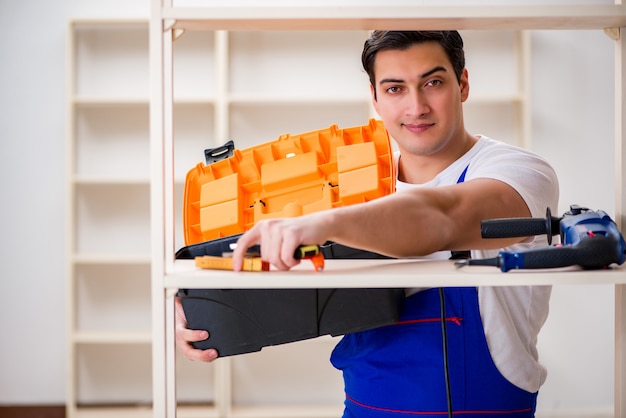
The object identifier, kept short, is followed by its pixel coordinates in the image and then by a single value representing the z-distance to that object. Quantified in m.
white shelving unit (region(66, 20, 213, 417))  4.01
